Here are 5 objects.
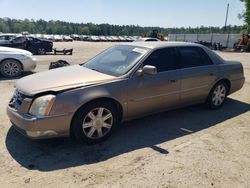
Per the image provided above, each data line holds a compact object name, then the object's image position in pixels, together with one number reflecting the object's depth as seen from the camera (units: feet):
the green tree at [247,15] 110.58
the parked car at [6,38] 45.15
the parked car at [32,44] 46.54
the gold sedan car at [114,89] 9.47
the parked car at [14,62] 22.60
